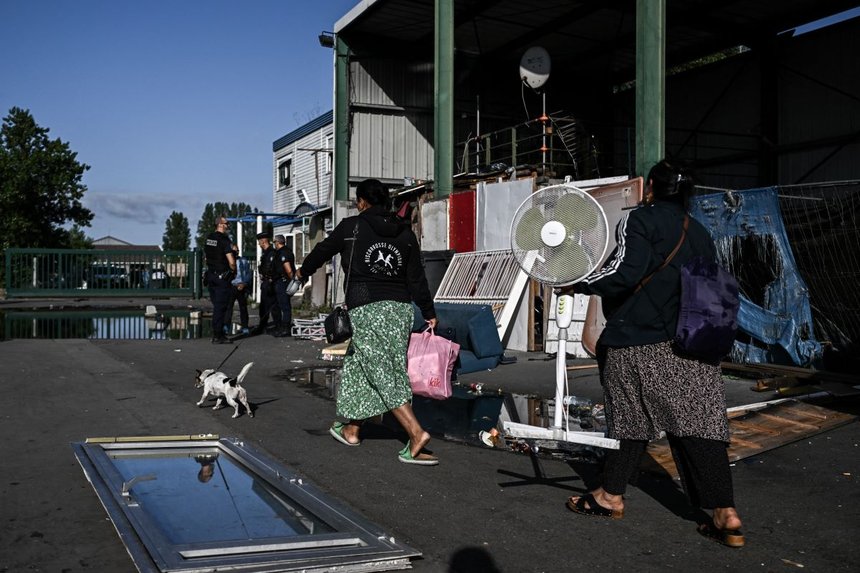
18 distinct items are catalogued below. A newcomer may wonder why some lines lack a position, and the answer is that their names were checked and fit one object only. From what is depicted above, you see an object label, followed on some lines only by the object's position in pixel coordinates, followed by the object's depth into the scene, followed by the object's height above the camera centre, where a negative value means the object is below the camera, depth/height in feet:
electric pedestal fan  17.37 +0.72
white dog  24.61 -3.38
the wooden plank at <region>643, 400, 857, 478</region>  19.39 -4.03
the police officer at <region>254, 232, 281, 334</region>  52.29 -0.47
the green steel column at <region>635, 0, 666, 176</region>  42.50 +10.52
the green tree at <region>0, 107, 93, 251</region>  141.18 +16.74
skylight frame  11.62 -4.04
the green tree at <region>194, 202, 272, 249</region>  469.37 +39.88
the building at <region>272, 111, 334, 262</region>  102.68 +14.00
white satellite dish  71.10 +18.67
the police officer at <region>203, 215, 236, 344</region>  45.83 +0.74
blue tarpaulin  32.42 +0.16
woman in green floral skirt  19.22 -0.60
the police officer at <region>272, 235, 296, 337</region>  51.43 -0.33
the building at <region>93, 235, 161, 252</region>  532.56 +25.66
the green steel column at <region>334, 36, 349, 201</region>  77.36 +14.52
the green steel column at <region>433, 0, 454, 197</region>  58.34 +12.79
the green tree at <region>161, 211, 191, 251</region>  469.41 +27.13
